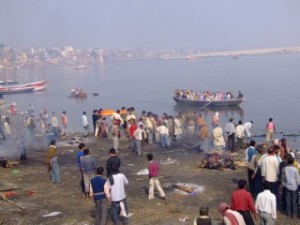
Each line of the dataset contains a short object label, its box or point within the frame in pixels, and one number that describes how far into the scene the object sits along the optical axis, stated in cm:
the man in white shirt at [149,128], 2327
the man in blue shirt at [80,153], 1360
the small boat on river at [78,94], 7400
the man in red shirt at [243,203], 885
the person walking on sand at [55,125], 2586
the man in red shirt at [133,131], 2102
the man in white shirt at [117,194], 1028
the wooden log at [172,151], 2085
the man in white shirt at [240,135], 2044
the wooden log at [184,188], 1403
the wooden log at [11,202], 1306
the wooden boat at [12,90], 8150
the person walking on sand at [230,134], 2045
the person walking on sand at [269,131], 2422
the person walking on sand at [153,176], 1256
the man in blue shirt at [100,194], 1023
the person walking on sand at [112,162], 1154
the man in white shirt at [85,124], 2755
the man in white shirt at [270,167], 1152
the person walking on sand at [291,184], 1099
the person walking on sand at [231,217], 810
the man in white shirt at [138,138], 1975
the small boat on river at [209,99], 4803
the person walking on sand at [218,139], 1853
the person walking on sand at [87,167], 1319
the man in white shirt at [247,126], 2401
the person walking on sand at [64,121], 2832
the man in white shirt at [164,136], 2209
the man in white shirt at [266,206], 910
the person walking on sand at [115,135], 2030
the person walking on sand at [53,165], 1475
